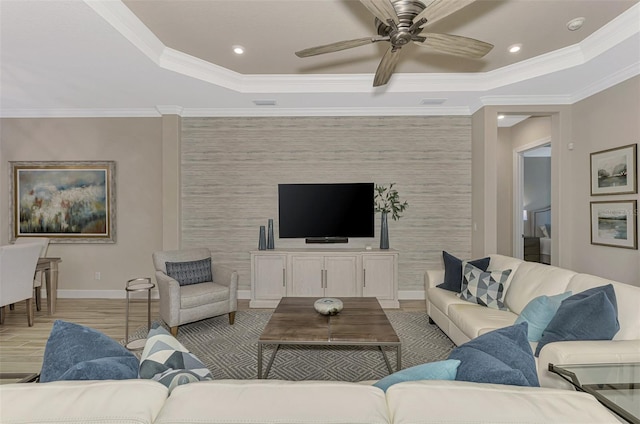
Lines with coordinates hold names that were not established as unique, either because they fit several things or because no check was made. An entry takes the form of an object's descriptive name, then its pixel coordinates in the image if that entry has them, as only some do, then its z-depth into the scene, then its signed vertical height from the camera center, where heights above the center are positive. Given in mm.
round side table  2863 -1088
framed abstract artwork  4824 +169
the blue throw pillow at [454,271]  3321 -648
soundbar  4742 -438
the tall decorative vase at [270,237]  4621 -383
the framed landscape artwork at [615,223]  3322 -158
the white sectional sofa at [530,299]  1626 -722
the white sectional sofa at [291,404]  702 -449
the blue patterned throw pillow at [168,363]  1042 -537
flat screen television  4730 -11
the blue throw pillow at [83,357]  966 -486
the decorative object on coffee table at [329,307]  2741 -829
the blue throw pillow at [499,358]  940 -485
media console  4363 -907
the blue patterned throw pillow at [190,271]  3697 -714
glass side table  1375 -789
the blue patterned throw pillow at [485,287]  2885 -718
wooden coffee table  2277 -912
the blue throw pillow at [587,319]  1790 -628
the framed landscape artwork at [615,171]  3332 +420
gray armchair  3328 -896
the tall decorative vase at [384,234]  4566 -342
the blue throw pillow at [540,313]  2098 -684
